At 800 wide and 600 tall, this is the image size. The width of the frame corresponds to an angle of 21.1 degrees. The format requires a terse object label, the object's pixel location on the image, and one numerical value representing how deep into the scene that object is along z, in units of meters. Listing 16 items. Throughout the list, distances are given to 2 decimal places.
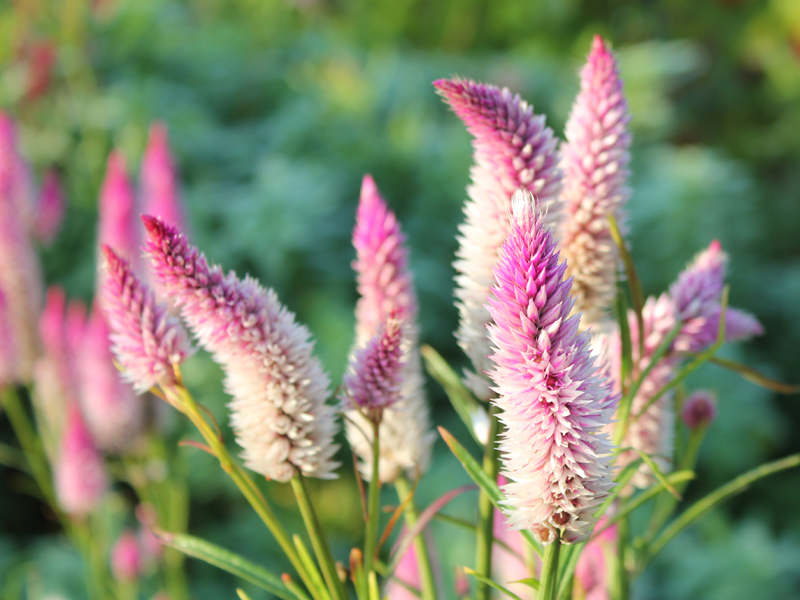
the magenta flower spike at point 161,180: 0.78
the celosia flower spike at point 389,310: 0.59
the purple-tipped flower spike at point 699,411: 0.62
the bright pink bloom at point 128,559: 0.89
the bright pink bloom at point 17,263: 0.85
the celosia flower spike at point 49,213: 0.99
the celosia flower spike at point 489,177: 0.55
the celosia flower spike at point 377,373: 0.56
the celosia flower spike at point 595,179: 0.57
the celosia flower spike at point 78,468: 0.83
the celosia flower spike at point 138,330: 0.56
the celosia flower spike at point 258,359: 0.54
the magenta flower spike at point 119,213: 0.81
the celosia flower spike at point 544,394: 0.51
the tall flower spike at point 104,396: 0.82
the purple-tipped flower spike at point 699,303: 0.59
